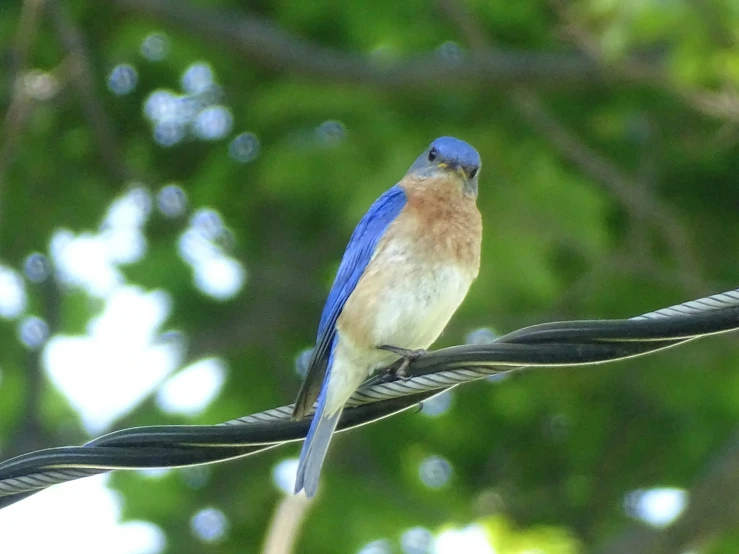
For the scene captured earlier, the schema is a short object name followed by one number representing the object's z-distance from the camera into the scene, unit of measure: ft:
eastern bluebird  30.17
